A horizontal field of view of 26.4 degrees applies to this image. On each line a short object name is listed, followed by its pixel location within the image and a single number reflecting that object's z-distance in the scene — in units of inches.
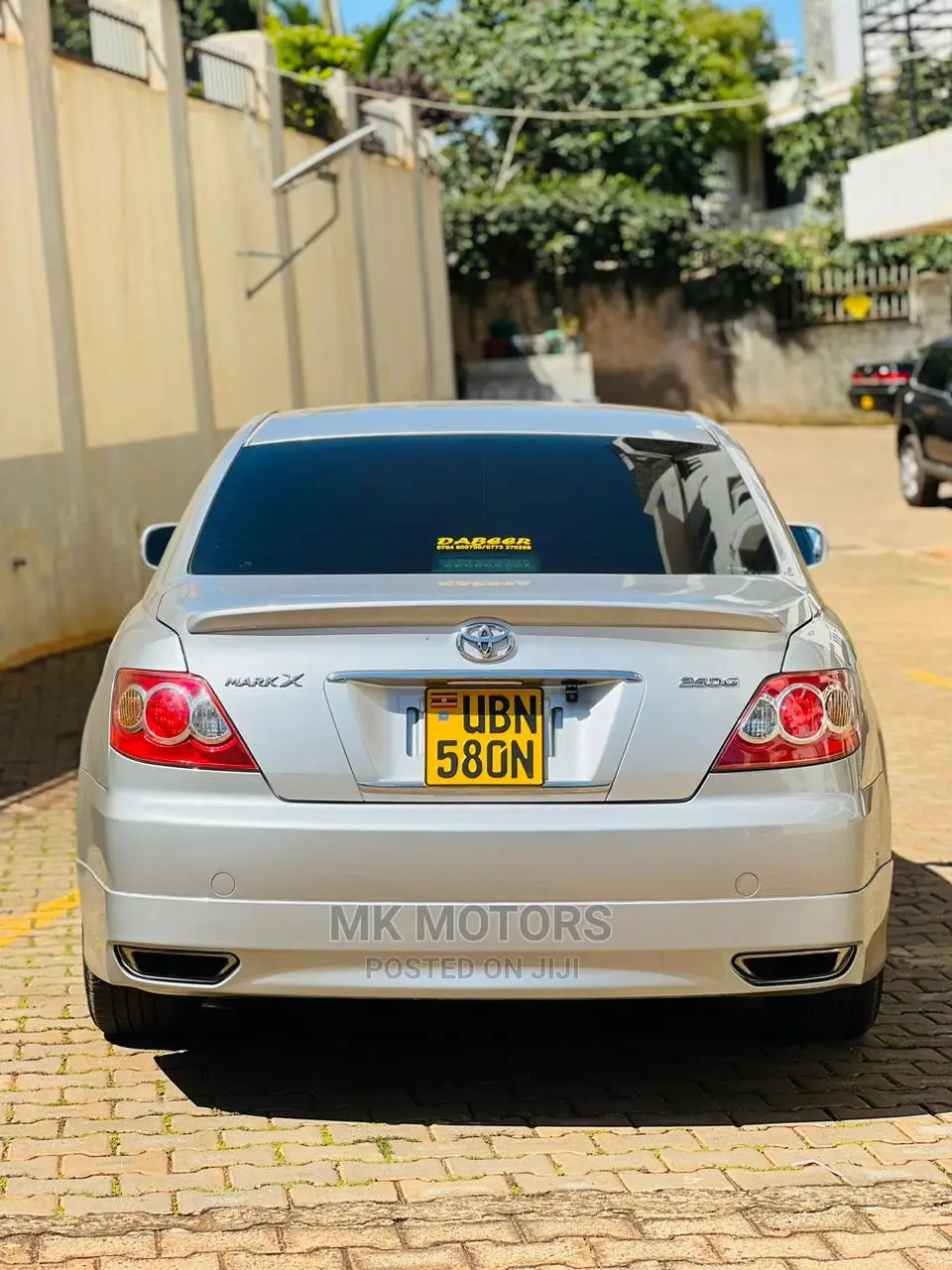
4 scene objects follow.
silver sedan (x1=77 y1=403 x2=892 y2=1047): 167.2
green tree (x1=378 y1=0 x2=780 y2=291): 1557.6
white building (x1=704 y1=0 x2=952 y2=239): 1606.8
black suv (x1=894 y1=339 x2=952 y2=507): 860.0
